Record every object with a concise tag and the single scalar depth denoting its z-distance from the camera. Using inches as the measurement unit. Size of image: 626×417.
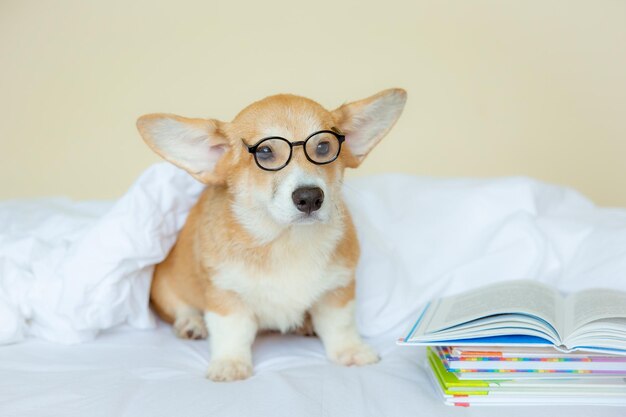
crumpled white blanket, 78.3
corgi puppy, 67.6
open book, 58.3
